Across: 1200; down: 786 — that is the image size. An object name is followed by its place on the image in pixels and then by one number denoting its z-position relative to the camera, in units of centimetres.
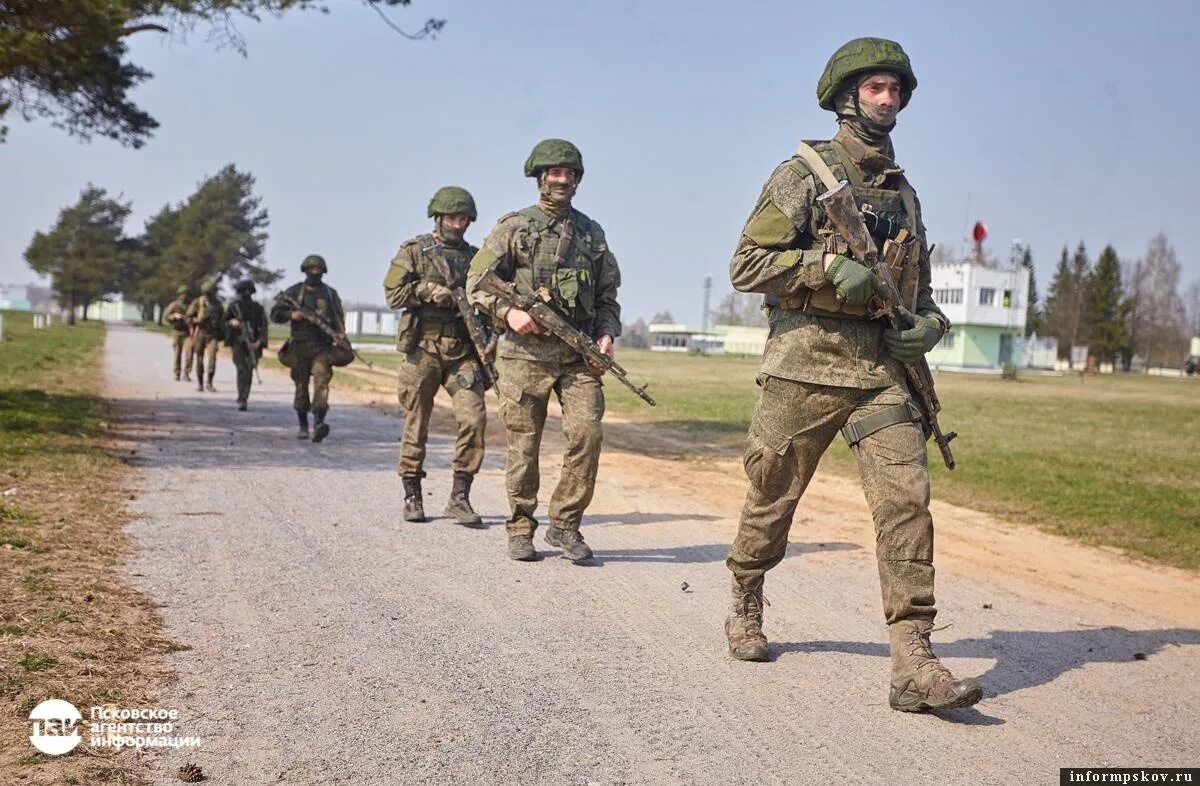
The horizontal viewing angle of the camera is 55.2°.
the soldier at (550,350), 712
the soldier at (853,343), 453
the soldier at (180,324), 2261
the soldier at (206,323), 2198
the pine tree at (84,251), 8862
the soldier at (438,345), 859
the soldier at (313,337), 1378
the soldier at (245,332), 1788
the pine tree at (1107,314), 9319
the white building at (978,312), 7919
